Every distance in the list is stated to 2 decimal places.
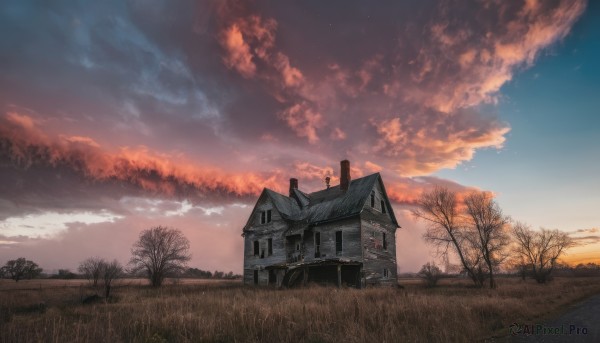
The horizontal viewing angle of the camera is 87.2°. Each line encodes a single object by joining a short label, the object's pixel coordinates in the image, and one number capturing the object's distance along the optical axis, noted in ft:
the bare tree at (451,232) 105.19
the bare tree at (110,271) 76.76
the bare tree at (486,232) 103.86
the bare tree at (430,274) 117.39
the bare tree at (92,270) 89.00
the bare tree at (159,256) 126.72
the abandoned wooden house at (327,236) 80.23
